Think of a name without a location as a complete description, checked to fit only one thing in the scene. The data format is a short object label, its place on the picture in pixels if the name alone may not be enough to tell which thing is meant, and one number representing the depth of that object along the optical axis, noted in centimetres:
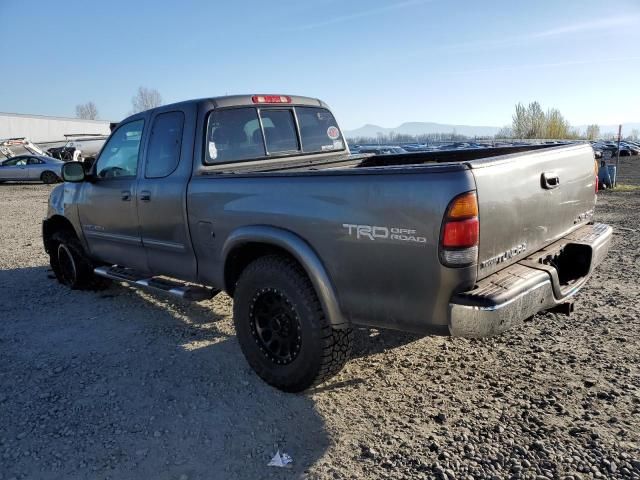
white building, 5619
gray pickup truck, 257
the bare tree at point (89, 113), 11638
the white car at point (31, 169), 2234
